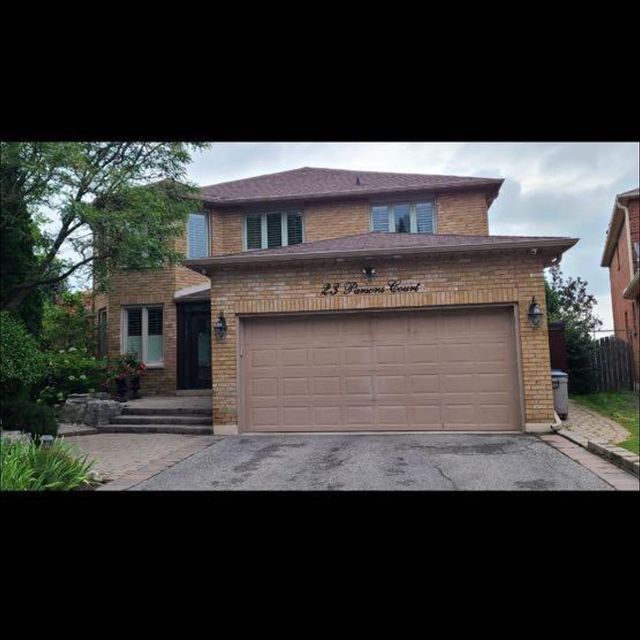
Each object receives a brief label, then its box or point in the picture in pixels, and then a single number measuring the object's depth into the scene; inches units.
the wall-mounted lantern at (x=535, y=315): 253.0
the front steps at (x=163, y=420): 251.3
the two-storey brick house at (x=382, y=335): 253.3
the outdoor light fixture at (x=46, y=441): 156.4
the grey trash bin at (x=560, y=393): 268.5
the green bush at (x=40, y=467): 140.9
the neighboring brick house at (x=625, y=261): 250.8
